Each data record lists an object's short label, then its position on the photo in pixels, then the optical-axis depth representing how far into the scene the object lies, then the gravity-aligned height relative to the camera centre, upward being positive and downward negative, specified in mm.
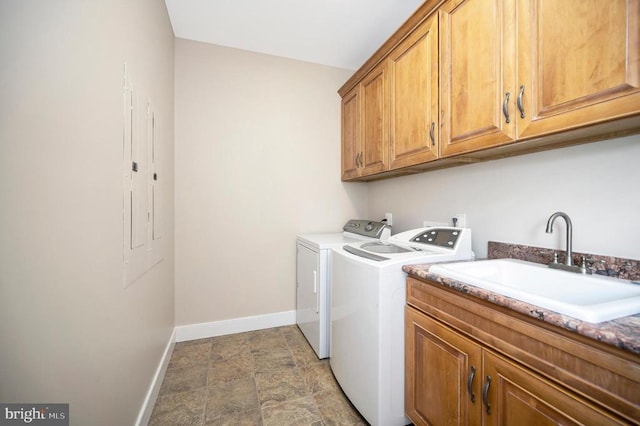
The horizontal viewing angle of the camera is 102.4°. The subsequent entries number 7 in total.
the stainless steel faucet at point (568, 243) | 1099 -129
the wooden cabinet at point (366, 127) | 1994 +755
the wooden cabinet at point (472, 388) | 711 -607
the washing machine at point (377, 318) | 1289 -572
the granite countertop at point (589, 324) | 579 -282
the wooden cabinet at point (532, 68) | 809 +565
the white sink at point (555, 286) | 694 -269
